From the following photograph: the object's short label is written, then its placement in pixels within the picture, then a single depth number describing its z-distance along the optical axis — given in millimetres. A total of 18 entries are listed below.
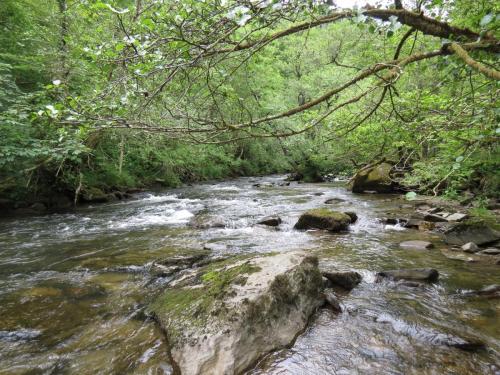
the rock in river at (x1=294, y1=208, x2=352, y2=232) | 8367
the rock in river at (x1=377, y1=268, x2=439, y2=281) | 5012
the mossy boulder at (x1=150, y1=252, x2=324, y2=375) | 3148
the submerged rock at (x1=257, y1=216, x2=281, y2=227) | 9039
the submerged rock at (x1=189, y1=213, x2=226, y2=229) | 9151
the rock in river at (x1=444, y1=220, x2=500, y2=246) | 6762
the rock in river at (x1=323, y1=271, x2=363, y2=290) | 4875
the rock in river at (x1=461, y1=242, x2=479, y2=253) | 6406
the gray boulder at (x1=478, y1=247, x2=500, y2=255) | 6225
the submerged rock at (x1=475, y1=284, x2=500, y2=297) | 4499
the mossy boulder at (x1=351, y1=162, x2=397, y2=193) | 14922
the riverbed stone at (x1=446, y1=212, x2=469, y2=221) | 8820
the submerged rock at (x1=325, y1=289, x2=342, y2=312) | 4233
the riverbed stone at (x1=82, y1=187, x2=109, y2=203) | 13852
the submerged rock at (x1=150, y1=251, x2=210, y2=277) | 5637
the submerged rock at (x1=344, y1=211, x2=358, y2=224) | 9219
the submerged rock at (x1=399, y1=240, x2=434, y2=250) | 6711
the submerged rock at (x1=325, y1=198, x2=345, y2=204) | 12492
